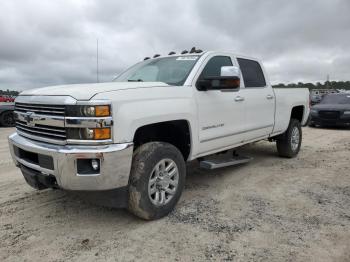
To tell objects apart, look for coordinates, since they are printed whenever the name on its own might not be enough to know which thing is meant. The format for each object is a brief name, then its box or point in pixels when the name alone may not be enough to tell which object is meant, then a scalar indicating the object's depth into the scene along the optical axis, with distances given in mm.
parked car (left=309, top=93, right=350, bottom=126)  12906
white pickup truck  3213
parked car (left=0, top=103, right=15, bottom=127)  14133
